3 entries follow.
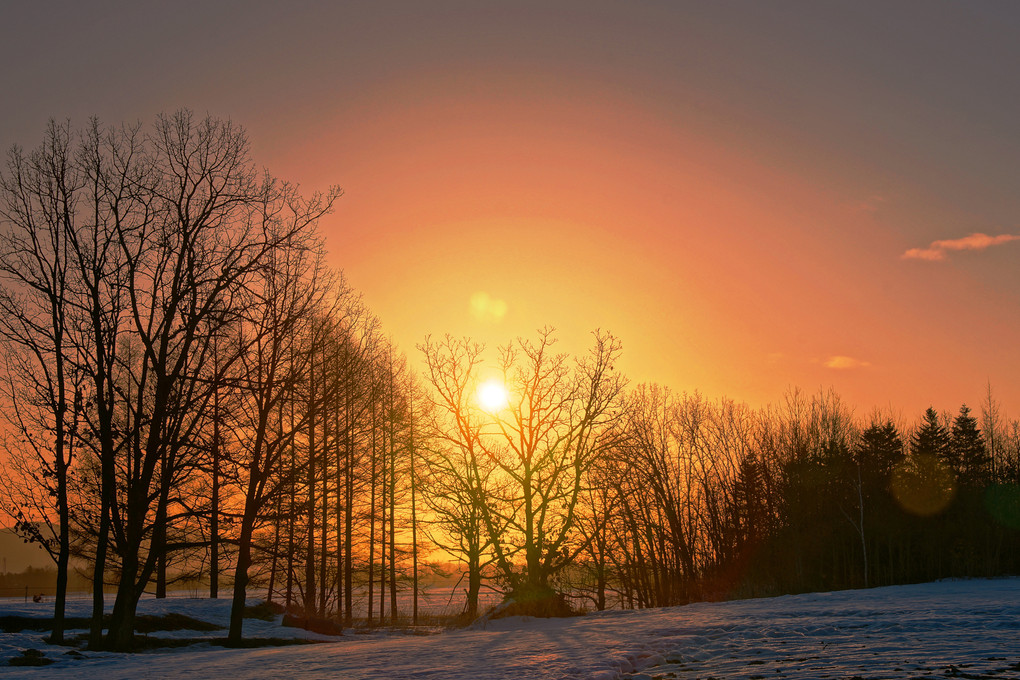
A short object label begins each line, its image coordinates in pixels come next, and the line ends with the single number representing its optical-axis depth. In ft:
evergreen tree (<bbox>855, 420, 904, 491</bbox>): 165.89
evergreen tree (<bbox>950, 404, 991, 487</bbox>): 173.27
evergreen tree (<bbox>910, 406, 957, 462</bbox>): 173.99
